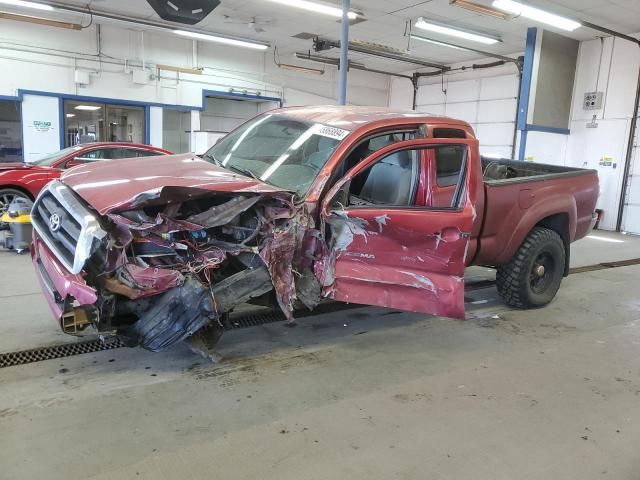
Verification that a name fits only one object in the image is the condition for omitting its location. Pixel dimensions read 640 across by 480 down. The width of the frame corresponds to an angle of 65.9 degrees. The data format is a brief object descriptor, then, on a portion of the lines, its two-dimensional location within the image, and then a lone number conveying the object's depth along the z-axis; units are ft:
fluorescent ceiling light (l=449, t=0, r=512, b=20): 29.63
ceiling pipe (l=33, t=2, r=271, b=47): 35.41
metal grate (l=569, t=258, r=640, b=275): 23.38
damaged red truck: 9.38
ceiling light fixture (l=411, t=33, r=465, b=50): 39.99
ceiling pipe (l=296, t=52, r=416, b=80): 51.13
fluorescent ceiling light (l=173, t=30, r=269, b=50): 41.29
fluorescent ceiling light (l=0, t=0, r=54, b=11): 32.53
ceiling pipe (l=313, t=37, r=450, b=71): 43.42
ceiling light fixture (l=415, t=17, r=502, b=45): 34.40
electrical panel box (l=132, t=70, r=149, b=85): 42.68
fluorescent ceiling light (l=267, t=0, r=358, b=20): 31.45
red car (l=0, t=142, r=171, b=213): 23.52
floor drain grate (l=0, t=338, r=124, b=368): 11.19
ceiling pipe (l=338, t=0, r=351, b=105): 25.91
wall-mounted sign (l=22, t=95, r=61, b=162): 38.70
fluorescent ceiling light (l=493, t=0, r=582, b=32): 28.58
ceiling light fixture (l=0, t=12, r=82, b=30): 36.05
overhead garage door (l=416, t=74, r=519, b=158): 47.39
